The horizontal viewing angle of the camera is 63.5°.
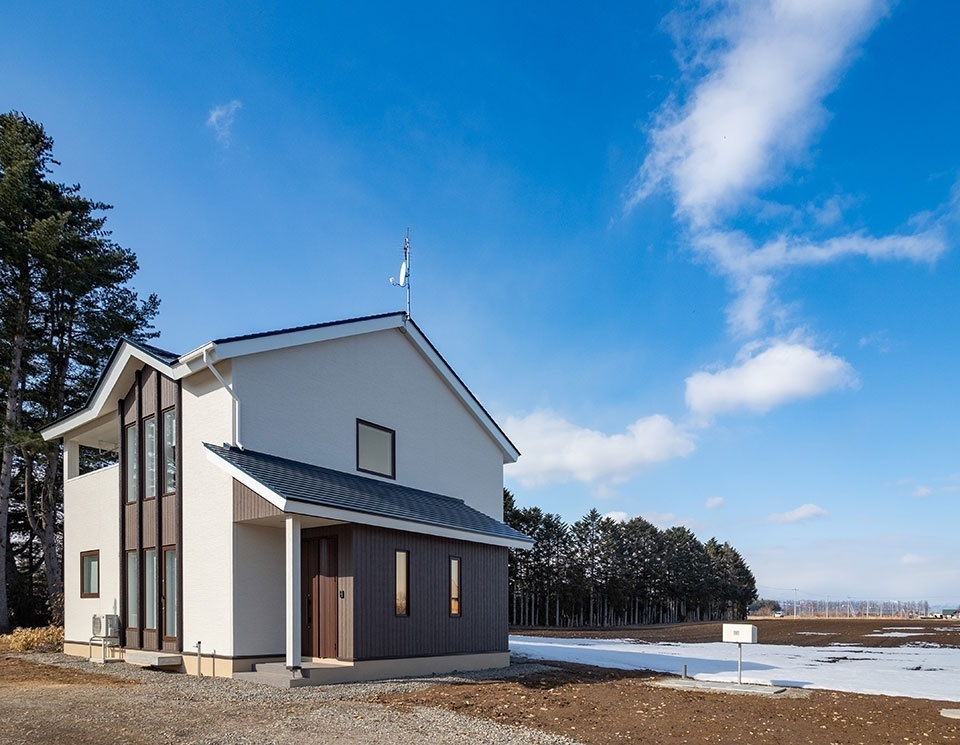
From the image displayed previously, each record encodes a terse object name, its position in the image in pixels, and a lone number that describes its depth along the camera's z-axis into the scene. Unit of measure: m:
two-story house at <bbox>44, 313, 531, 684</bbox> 13.74
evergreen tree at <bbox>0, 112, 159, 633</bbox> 25.67
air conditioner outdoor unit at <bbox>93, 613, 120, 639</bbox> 16.45
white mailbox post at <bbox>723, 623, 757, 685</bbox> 13.98
